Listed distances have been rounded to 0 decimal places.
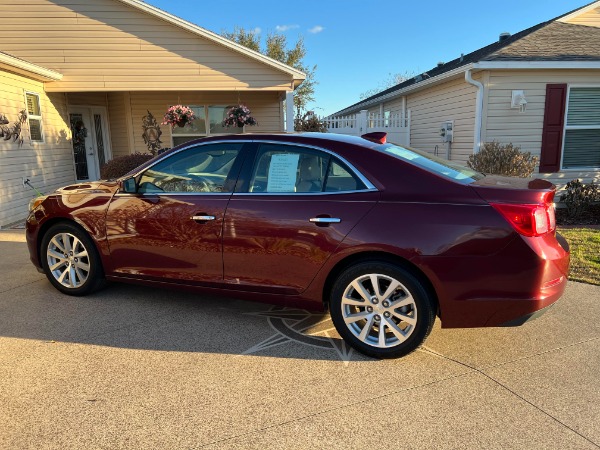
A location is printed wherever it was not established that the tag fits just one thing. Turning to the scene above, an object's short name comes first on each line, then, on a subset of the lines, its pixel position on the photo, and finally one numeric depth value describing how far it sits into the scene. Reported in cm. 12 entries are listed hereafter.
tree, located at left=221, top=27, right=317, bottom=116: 3138
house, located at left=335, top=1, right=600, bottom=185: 899
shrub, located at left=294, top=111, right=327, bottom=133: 1375
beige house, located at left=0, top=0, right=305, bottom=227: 990
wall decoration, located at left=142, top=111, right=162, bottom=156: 1201
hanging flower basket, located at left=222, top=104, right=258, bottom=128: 1086
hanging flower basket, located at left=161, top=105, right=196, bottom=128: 1052
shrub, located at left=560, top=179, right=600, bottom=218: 869
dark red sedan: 293
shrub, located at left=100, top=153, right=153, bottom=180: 967
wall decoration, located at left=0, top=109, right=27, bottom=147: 820
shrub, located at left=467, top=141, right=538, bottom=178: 820
